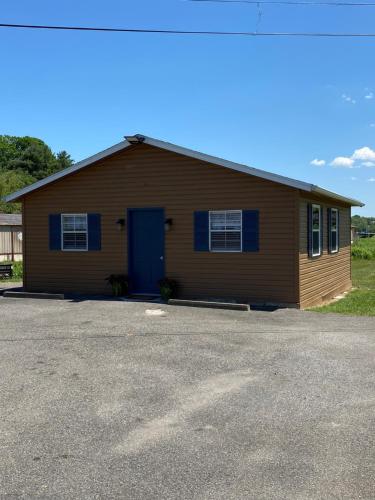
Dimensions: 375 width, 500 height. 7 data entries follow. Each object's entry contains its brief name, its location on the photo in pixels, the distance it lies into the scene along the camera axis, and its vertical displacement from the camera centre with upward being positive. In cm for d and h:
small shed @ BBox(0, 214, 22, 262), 3023 +32
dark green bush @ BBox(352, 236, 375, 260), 3806 -92
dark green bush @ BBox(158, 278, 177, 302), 1367 -115
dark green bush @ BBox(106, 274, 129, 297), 1428 -111
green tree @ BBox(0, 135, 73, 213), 6000 +1081
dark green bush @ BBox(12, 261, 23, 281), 2182 -117
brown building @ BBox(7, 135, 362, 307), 1288 +37
